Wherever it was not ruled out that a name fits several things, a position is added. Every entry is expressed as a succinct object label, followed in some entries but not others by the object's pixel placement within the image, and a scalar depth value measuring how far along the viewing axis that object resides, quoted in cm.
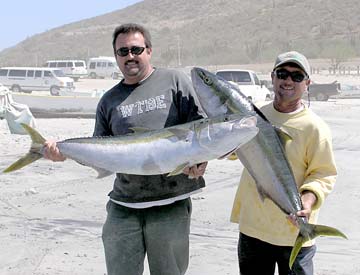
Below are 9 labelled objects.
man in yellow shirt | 371
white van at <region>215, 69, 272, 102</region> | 2452
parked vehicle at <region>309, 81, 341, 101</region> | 3244
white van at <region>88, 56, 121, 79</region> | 5477
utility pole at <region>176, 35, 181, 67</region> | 8194
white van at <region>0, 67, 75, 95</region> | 3878
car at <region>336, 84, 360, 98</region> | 3428
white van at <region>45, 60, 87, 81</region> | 5341
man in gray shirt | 397
